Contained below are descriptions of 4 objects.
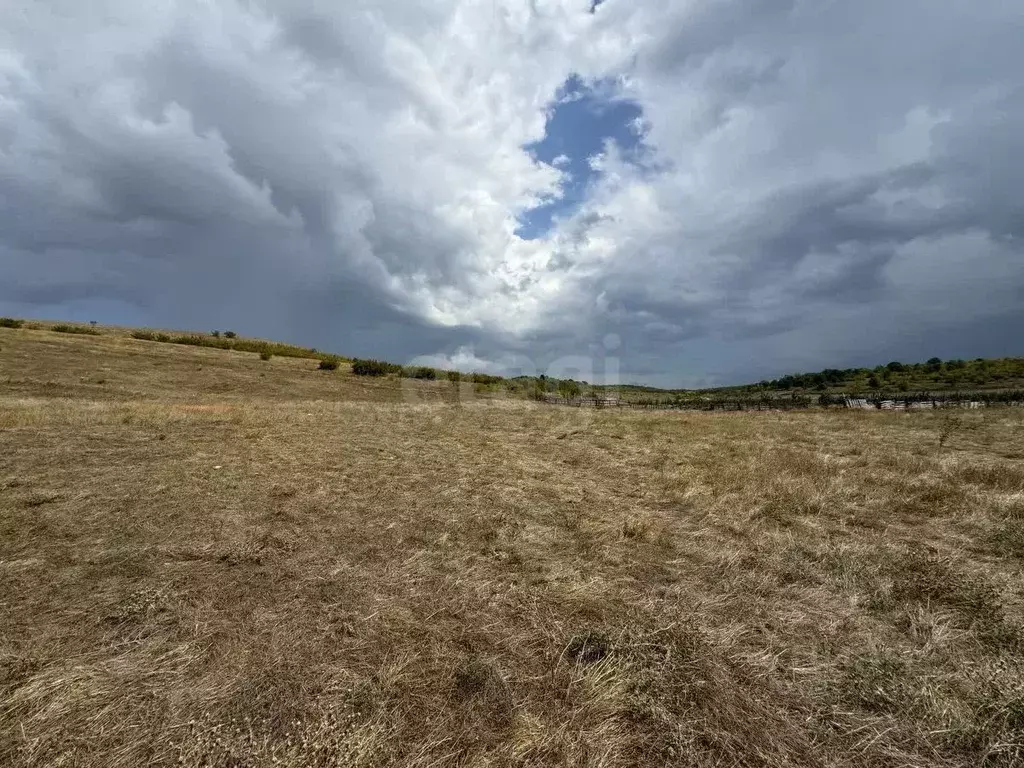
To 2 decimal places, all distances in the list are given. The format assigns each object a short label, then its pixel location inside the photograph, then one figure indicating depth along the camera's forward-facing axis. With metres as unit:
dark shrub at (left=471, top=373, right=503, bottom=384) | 48.88
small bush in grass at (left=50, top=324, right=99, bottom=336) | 36.09
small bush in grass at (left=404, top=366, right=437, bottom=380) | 44.09
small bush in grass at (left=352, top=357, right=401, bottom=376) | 41.38
